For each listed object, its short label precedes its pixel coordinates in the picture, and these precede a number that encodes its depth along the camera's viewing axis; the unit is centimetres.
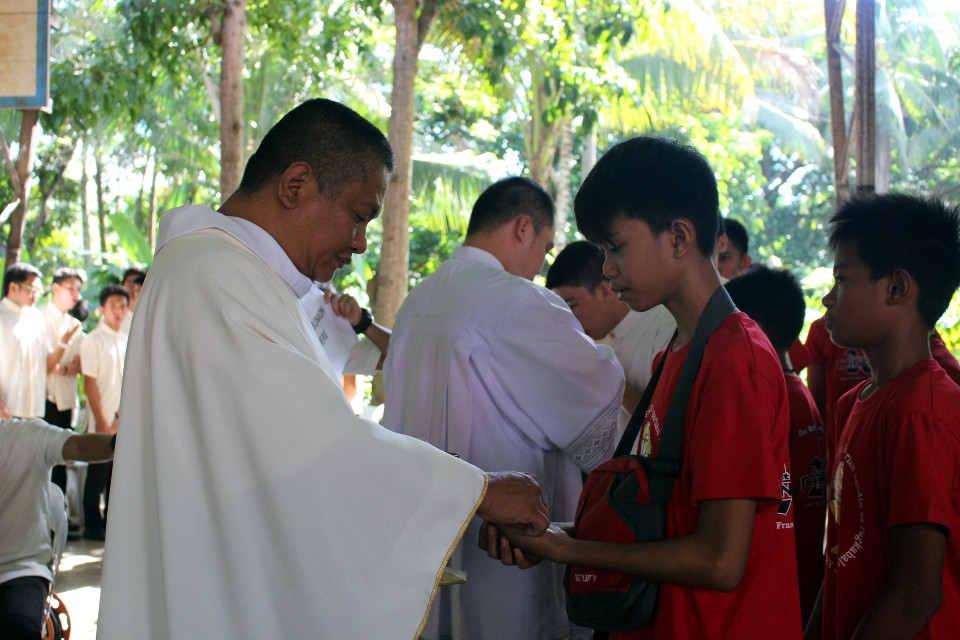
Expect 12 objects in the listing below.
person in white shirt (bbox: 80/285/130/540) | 827
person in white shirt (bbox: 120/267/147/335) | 885
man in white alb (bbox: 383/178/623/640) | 337
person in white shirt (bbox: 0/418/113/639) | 381
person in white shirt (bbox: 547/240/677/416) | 400
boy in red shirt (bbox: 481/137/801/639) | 188
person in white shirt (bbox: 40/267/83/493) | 903
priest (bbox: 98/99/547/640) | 211
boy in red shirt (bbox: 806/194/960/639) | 208
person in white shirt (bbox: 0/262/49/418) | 820
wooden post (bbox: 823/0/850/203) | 679
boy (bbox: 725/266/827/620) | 330
